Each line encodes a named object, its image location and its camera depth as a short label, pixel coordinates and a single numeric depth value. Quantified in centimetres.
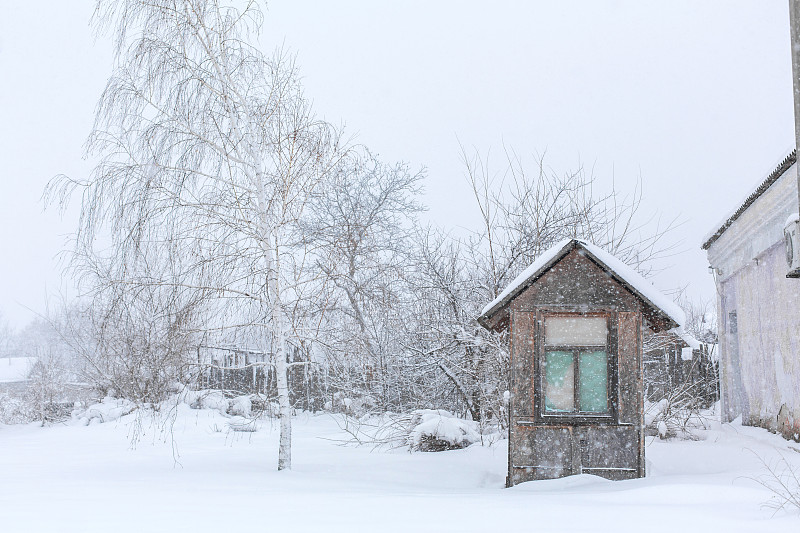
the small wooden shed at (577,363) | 802
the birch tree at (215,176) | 888
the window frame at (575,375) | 805
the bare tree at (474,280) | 1357
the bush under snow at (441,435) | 1156
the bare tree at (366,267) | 941
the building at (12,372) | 3600
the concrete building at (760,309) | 950
